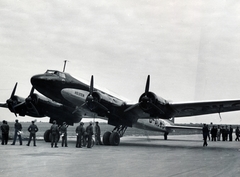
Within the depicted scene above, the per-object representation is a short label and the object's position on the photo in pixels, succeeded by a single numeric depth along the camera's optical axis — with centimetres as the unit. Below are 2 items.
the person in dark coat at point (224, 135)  2959
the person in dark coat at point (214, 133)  2841
